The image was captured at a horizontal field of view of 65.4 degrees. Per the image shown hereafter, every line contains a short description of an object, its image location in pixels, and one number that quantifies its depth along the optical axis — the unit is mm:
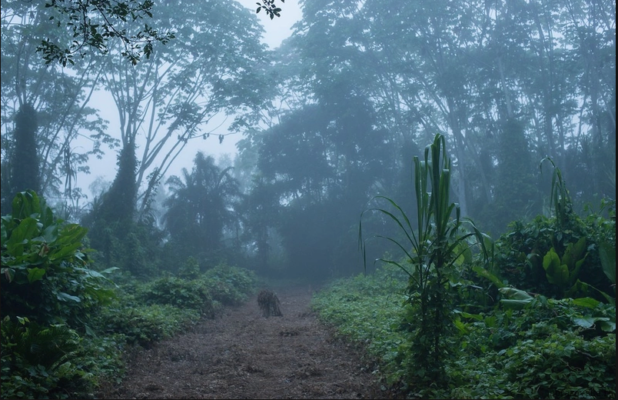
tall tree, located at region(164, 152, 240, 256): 22453
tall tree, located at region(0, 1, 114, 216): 14531
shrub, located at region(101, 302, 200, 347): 5488
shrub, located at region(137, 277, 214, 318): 8938
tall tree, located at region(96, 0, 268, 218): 17484
